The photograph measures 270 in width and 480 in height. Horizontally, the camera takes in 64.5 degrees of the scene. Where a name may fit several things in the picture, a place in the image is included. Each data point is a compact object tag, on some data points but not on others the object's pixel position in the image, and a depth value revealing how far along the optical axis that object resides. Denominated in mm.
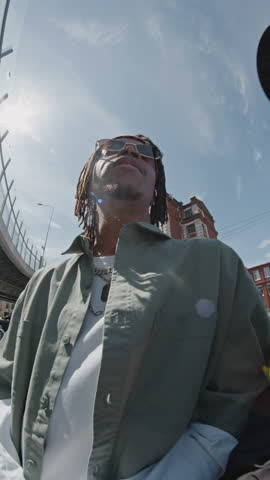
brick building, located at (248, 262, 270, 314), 35562
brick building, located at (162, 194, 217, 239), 25016
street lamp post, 22259
